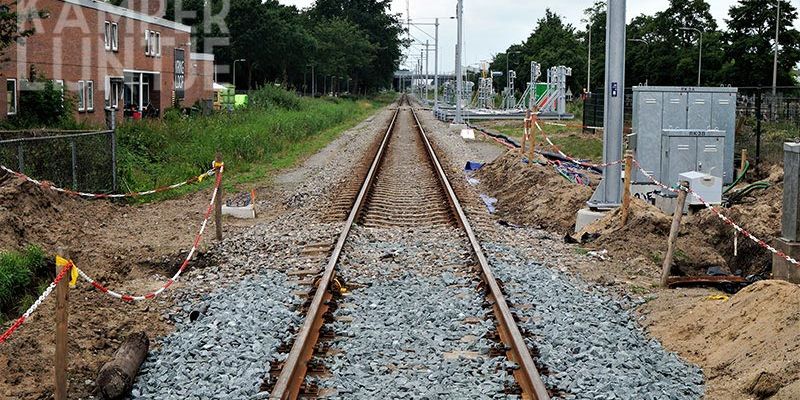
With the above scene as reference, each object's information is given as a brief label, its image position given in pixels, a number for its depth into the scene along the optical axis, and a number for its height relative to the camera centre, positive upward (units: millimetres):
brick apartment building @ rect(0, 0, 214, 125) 34281 +2624
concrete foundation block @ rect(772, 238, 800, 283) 9414 -1429
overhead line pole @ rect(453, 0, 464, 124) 48688 +2840
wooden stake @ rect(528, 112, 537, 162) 21953 -252
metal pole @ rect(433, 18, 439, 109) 79862 +4975
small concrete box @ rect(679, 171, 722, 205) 14719 -965
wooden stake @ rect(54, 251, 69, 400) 6207 -1501
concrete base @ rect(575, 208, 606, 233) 14195 -1436
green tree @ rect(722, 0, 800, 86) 76812 +7021
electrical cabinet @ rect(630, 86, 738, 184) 17219 +64
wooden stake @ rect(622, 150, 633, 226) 13109 -971
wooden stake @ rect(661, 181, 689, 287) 10234 -1215
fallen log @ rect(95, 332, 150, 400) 6535 -1835
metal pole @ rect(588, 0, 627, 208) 13906 +277
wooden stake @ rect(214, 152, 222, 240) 13379 -1407
